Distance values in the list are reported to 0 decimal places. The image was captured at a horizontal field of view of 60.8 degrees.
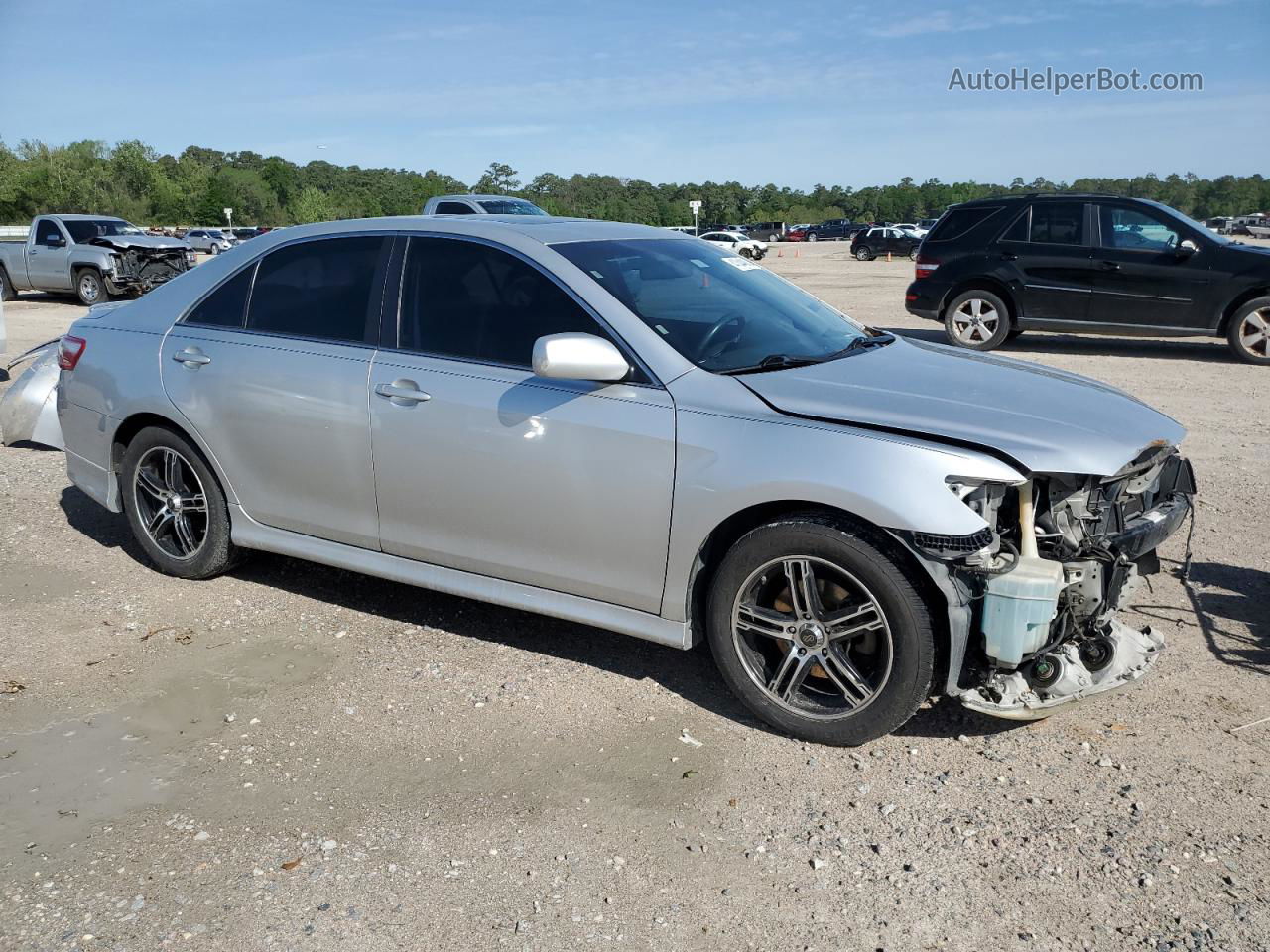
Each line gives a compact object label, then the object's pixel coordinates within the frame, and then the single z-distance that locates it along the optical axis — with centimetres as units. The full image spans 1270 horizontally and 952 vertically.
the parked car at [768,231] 7317
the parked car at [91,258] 2064
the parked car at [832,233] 8031
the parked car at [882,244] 4997
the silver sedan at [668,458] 350
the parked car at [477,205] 1850
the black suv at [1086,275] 1211
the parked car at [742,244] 4716
